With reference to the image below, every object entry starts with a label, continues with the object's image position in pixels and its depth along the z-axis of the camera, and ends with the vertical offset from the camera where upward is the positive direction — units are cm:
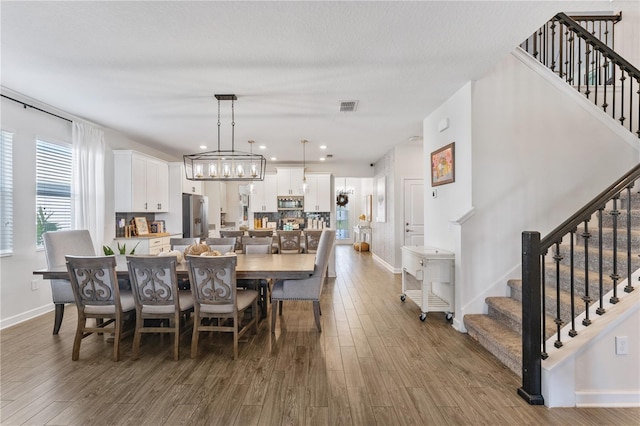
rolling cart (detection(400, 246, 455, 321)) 359 -77
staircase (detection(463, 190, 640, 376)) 253 -78
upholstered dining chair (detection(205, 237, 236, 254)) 411 -45
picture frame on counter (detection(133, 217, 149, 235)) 583 -26
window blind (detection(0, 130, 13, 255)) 362 +23
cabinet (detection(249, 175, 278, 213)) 839 +37
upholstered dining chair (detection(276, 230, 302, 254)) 531 -55
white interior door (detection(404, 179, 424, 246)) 670 +0
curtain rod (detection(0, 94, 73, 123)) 369 +137
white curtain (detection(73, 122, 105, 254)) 457 +50
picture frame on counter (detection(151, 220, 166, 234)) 632 -31
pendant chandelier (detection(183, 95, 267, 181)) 390 +59
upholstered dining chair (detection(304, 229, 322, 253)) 548 -52
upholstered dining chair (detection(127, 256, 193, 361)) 273 -73
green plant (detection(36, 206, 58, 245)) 407 -15
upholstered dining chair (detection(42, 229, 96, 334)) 321 -46
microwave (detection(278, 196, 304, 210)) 855 +23
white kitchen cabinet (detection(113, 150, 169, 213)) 536 +55
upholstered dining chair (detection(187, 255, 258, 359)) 271 -71
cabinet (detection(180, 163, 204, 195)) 665 +59
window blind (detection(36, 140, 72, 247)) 411 +36
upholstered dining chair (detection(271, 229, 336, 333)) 331 -85
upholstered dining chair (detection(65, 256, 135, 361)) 270 -74
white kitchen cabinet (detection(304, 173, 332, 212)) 827 +55
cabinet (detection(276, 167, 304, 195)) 826 +82
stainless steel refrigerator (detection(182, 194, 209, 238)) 676 -10
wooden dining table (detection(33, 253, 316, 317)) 299 -59
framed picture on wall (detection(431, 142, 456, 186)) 379 +60
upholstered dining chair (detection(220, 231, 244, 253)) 559 -44
